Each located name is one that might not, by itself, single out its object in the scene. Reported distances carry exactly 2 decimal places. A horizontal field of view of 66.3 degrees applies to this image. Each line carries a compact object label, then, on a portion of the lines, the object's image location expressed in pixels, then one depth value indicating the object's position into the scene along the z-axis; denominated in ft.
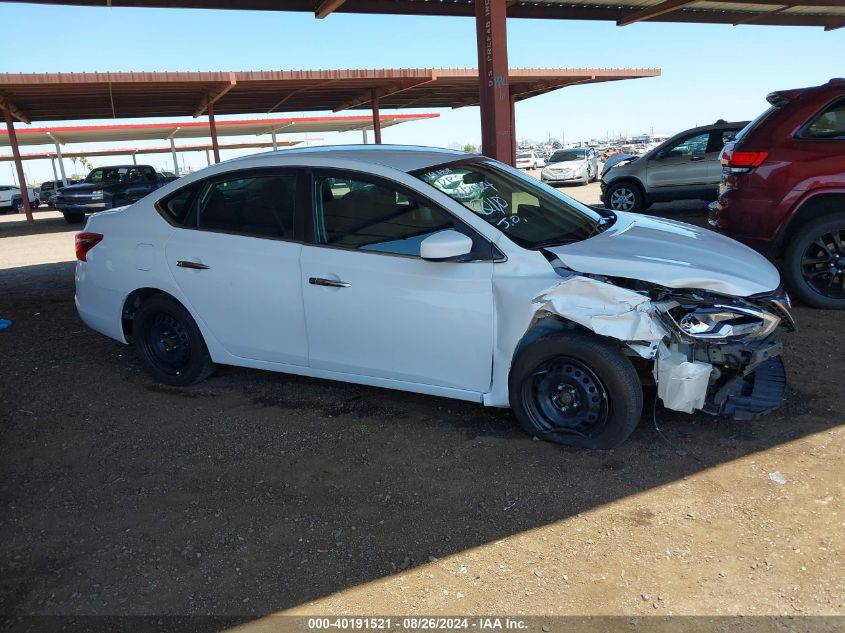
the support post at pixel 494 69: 29.68
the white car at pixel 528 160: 136.23
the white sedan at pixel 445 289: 11.40
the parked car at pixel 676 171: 39.99
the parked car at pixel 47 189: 115.75
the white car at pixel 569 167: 78.84
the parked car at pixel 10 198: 102.58
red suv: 18.51
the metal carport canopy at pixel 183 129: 100.68
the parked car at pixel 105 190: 64.23
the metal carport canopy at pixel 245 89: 60.90
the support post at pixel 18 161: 71.46
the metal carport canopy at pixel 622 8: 34.27
